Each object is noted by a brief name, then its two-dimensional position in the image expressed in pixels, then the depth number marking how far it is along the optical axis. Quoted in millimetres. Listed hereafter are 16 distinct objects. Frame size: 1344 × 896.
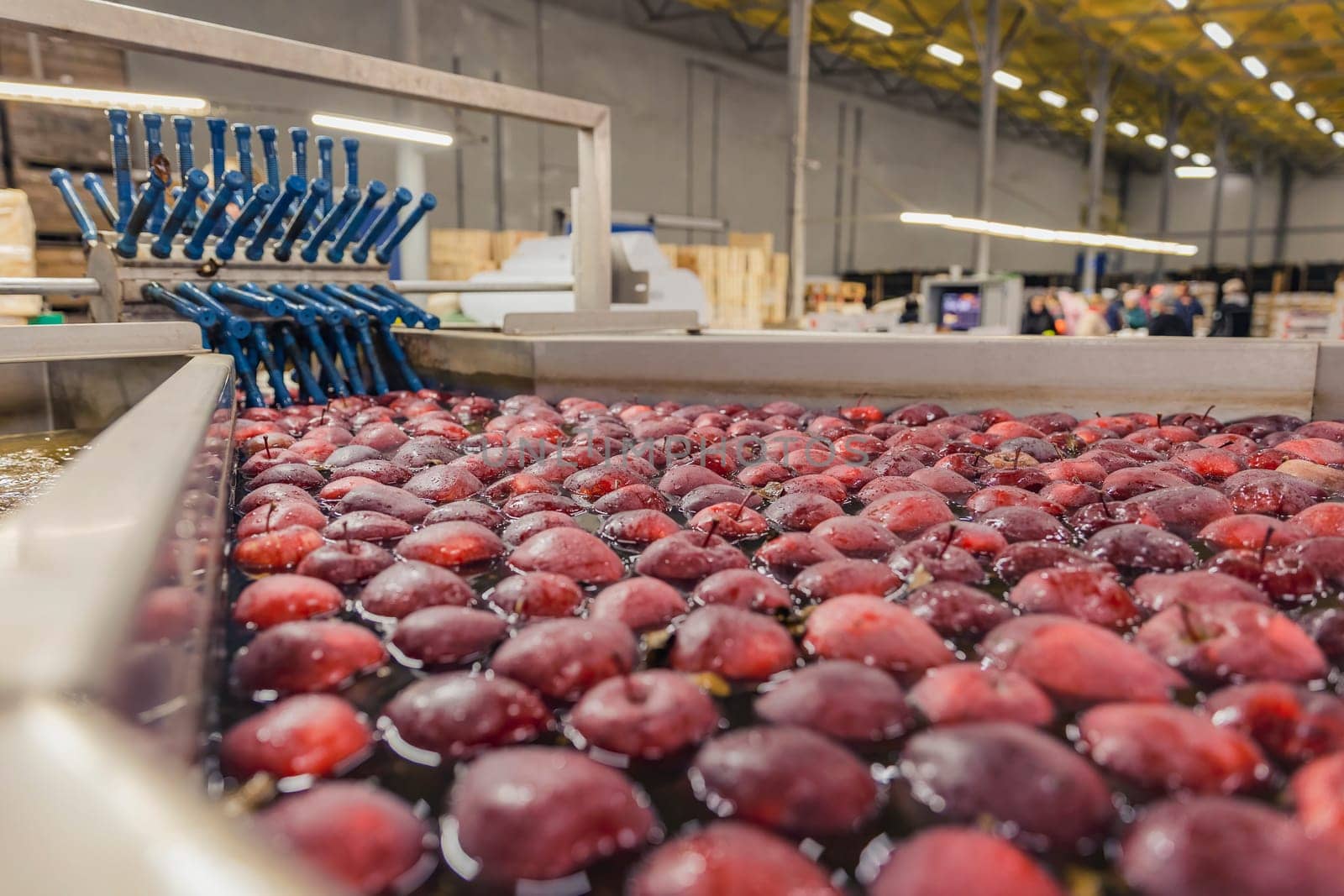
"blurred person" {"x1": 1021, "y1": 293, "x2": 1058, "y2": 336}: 13398
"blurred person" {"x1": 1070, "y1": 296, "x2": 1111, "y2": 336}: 11391
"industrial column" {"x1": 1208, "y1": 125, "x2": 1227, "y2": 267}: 25250
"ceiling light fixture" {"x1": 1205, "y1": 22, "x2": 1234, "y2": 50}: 16000
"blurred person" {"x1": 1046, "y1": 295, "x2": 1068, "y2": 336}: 13265
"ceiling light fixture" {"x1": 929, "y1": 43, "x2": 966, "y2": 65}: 17062
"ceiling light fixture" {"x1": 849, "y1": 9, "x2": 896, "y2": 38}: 15062
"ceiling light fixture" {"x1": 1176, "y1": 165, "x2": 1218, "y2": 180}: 21250
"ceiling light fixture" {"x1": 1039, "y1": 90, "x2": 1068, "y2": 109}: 20938
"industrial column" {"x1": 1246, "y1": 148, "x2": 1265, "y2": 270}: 27672
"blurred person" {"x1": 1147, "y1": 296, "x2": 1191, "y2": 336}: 9906
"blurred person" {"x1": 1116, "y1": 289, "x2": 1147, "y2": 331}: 12070
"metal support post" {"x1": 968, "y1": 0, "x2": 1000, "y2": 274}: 15570
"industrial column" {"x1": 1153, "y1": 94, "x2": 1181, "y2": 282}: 22000
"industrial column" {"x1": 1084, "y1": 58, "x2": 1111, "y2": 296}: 18656
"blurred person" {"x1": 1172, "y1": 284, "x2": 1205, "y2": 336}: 11128
